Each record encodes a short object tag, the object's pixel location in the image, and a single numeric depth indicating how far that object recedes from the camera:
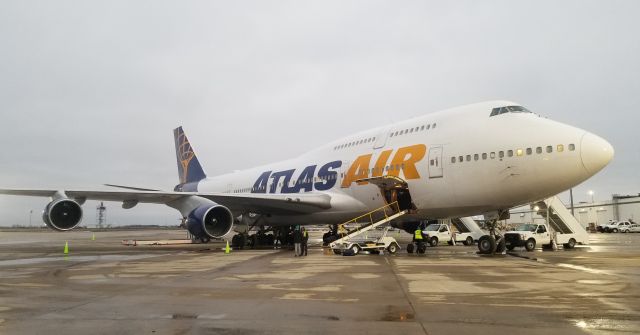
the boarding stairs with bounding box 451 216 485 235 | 30.09
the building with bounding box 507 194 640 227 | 68.04
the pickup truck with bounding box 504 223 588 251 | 20.08
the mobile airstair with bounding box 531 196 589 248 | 21.83
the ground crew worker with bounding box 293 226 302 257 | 16.78
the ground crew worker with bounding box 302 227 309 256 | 16.91
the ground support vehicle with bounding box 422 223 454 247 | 27.06
